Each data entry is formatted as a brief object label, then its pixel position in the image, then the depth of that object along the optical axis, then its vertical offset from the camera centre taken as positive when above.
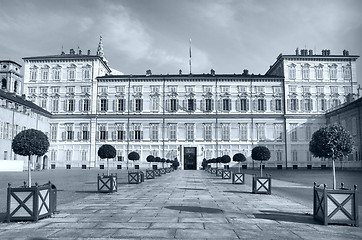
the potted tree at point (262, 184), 16.48 -1.61
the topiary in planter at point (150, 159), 38.25 -0.99
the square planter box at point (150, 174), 30.19 -2.04
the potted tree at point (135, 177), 23.33 -1.80
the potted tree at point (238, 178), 23.69 -1.86
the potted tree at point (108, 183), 16.86 -1.57
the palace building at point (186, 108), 58.81 +6.92
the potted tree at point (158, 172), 34.37 -2.17
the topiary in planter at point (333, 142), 10.64 +0.22
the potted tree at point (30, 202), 9.16 -1.36
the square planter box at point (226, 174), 30.41 -2.08
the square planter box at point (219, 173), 34.88 -2.26
